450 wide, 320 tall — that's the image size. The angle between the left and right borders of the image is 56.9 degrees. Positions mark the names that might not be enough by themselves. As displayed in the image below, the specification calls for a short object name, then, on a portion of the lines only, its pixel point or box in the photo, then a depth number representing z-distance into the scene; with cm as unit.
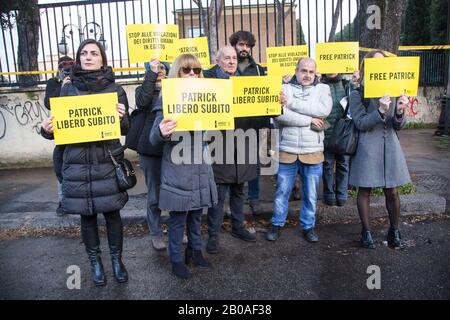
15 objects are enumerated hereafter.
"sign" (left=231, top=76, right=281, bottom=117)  398
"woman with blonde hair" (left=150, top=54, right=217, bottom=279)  348
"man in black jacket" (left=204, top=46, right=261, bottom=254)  409
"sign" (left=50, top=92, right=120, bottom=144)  327
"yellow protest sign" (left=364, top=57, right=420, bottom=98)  371
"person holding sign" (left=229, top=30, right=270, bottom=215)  439
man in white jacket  417
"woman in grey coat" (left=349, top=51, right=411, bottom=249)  399
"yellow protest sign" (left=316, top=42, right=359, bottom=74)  495
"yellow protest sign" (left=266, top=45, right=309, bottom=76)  510
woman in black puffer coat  338
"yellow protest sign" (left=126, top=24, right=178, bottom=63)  438
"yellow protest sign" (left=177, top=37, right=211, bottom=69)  506
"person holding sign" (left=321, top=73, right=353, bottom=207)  507
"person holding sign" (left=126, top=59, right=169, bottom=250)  391
